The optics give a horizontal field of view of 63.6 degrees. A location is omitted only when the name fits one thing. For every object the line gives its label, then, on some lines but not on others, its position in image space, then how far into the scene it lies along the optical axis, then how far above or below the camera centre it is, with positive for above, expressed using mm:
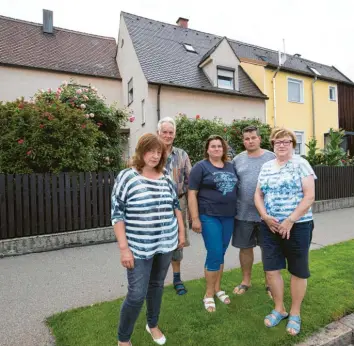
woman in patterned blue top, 2590 -425
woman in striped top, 2180 -375
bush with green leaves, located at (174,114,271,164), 8734 +1344
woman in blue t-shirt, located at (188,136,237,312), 3027 -330
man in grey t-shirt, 3232 -236
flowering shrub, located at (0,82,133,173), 5926 +873
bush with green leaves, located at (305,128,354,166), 12008 +735
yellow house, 16016 +4839
